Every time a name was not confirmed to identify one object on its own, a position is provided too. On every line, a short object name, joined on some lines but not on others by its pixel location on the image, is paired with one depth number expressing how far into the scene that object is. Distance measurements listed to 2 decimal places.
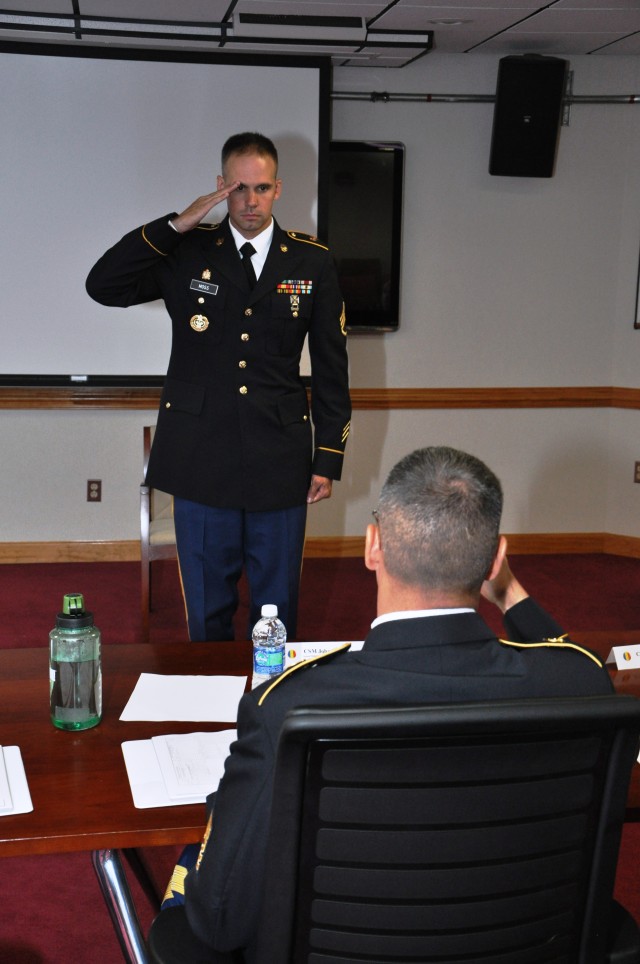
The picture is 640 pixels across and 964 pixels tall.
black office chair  1.05
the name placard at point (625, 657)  2.12
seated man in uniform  1.15
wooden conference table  1.41
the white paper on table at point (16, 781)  1.46
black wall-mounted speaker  4.95
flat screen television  5.08
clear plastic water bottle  1.89
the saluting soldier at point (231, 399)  2.86
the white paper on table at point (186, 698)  1.78
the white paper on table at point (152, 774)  1.50
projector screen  4.60
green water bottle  1.73
